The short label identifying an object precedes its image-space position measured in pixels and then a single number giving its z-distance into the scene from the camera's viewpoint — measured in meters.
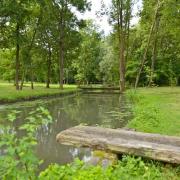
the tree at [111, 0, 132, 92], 16.60
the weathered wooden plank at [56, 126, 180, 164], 2.69
